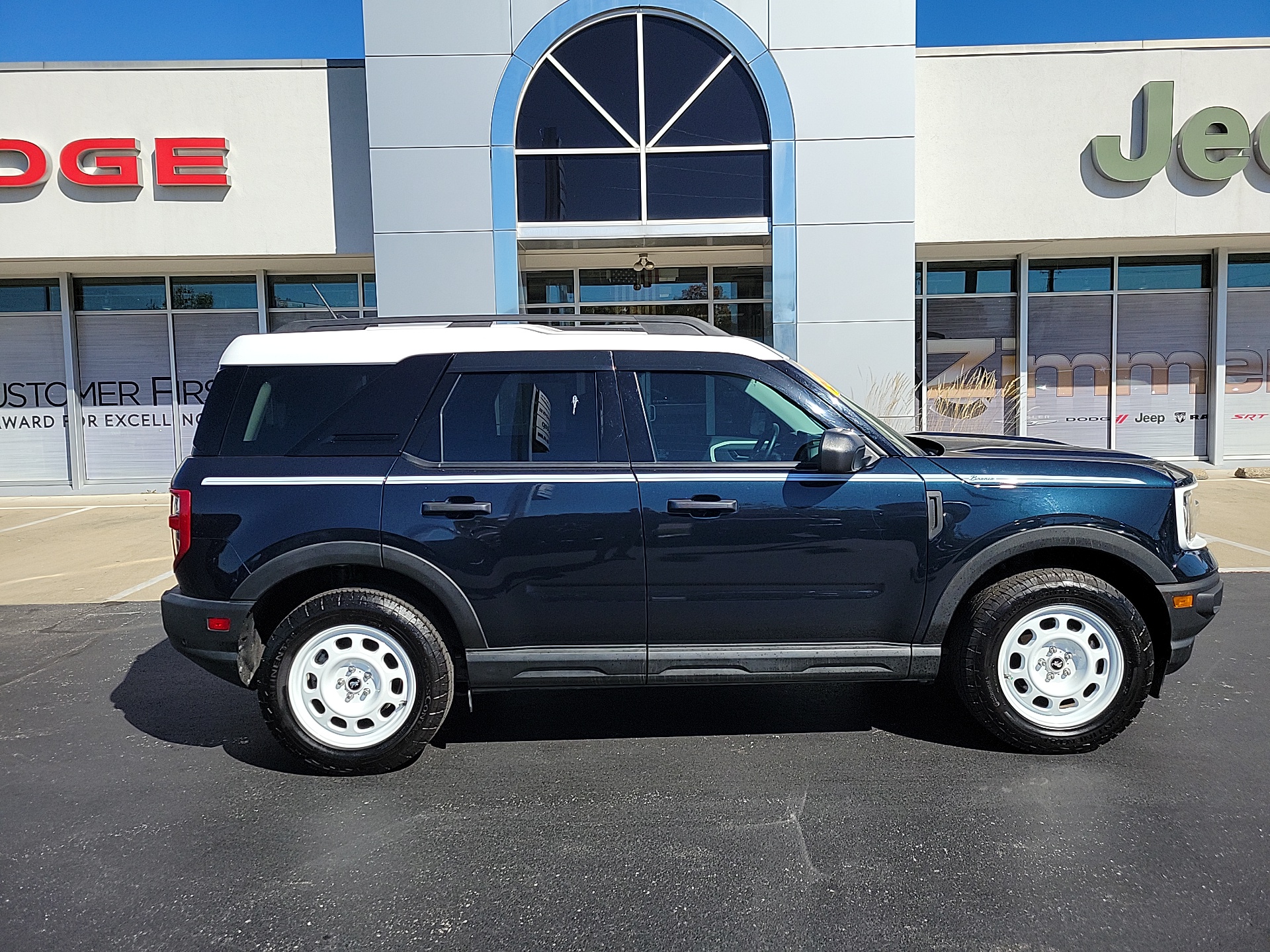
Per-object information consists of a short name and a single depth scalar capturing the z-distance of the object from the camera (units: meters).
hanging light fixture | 12.98
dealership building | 10.82
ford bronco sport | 3.81
